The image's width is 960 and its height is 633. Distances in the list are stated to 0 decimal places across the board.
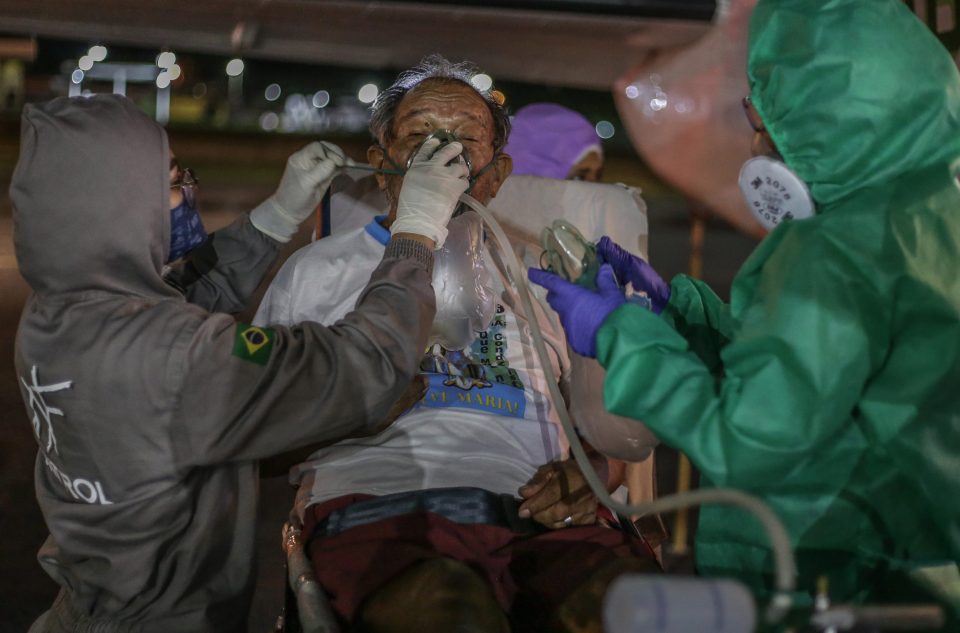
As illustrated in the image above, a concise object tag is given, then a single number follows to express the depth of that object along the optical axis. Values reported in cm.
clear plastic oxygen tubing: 129
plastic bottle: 122
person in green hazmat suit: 178
